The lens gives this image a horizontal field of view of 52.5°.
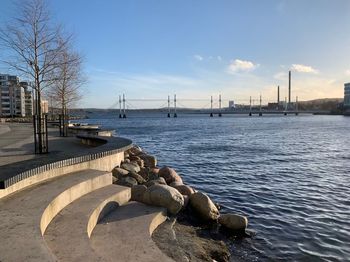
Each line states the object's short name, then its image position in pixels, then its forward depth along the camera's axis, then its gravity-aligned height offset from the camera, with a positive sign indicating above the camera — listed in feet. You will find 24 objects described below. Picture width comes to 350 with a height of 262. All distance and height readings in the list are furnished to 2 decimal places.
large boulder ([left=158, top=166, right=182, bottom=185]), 41.65 -7.91
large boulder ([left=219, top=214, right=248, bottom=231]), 29.37 -9.45
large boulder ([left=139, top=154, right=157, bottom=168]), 54.30 -8.01
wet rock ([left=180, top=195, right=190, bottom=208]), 31.76 -8.26
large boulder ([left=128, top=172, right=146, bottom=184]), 38.36 -7.49
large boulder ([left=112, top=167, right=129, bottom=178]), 37.68 -6.79
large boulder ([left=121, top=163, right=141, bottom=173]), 41.72 -6.95
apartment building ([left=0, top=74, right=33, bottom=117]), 424.46 +9.27
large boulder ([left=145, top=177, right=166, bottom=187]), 35.80 -7.58
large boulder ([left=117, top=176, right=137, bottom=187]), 34.35 -7.13
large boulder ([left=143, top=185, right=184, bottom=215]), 28.53 -7.26
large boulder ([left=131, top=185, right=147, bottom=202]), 29.91 -7.10
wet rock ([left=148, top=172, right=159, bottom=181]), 42.27 -8.15
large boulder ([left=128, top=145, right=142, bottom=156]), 59.23 -7.38
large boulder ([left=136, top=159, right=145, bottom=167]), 50.37 -7.75
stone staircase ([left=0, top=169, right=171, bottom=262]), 16.15 -6.51
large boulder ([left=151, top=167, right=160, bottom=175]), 44.55 -7.91
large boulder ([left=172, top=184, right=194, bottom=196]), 34.73 -8.05
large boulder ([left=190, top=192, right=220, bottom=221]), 30.77 -8.64
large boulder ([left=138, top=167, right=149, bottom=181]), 42.68 -7.92
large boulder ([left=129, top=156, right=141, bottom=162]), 53.08 -7.42
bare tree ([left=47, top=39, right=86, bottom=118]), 67.67 +5.14
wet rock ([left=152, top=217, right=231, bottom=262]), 22.38 -9.33
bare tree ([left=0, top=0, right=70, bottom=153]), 42.15 +5.43
